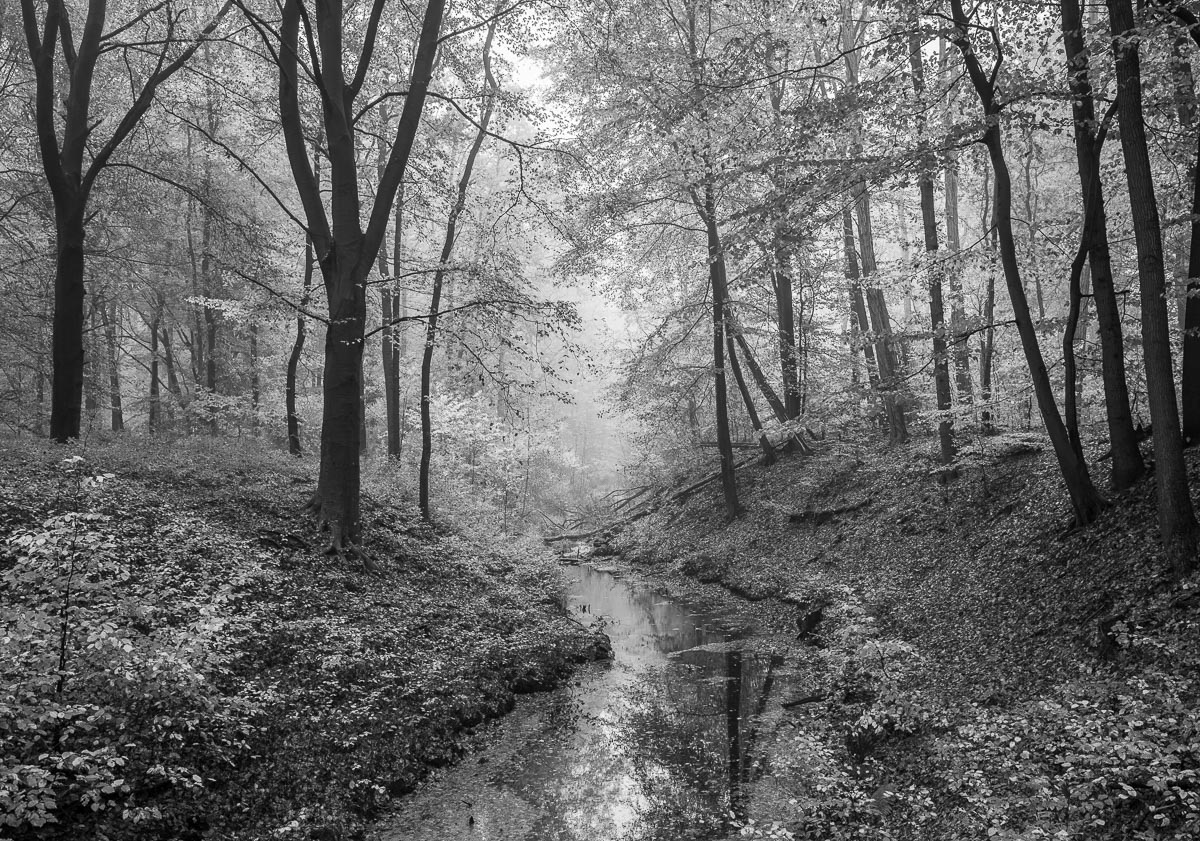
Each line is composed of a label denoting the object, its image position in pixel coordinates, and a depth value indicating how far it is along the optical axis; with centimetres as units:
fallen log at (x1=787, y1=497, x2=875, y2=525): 1574
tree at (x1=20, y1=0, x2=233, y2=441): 1203
